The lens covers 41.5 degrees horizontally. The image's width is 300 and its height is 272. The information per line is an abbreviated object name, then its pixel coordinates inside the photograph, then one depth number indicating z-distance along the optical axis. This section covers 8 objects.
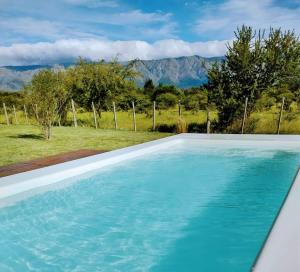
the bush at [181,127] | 13.86
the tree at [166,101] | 32.90
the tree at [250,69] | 14.06
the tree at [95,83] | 20.31
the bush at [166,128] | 14.82
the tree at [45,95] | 10.66
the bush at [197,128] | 14.35
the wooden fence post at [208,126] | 13.48
